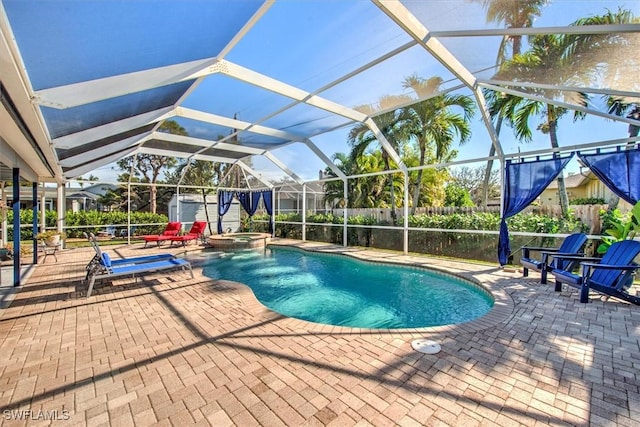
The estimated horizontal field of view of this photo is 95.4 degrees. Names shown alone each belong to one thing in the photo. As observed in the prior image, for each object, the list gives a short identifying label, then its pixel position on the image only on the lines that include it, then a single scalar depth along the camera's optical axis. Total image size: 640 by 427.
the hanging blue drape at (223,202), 16.52
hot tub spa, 12.84
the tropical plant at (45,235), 8.73
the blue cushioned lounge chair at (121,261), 5.97
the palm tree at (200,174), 24.70
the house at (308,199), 18.65
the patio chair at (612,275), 4.73
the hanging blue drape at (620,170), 5.75
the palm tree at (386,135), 11.79
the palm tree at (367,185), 15.89
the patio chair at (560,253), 6.14
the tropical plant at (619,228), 6.29
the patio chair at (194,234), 12.26
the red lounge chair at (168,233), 12.20
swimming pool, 5.28
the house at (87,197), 19.02
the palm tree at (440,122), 11.09
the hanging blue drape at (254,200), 16.55
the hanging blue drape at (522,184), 6.86
